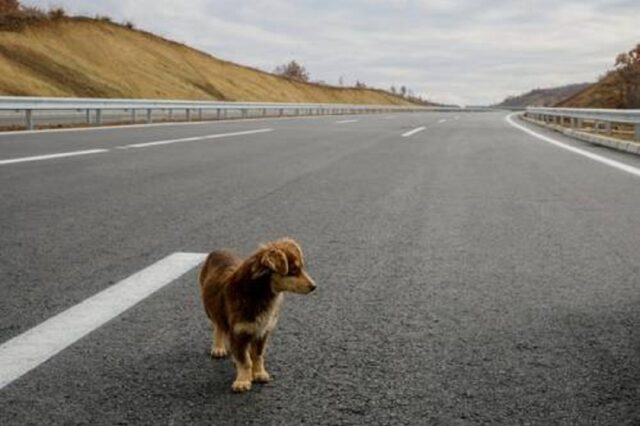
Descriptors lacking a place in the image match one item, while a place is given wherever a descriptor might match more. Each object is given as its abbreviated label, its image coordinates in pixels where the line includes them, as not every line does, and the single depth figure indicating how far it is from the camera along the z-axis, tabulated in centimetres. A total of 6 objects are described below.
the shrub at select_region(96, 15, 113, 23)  5492
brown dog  288
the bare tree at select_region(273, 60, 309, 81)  12925
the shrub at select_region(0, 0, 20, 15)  5919
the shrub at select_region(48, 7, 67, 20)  4999
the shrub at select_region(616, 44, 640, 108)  6512
